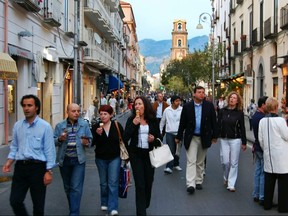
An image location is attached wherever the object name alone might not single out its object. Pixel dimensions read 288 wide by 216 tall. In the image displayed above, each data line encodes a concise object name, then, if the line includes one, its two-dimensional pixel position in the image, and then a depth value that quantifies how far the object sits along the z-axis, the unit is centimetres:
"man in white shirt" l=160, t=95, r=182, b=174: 1084
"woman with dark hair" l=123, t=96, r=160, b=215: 645
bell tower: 13812
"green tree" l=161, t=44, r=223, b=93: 4572
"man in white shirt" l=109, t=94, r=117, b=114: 3198
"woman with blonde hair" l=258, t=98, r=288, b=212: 701
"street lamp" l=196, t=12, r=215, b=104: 3855
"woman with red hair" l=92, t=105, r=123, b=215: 651
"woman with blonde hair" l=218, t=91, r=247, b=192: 852
